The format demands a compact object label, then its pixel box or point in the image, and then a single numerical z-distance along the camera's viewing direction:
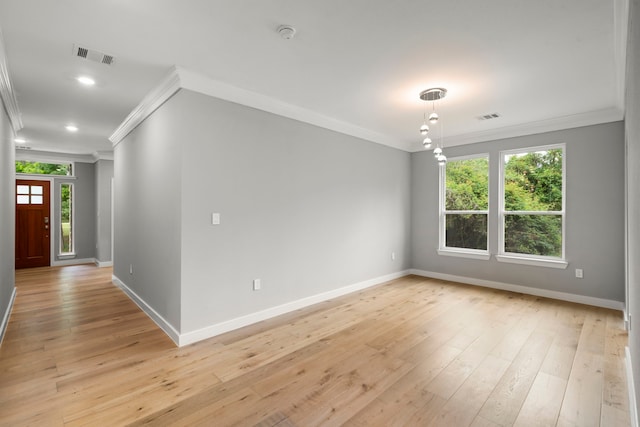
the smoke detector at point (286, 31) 2.26
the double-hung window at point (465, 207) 5.34
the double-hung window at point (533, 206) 4.60
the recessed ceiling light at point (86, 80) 3.12
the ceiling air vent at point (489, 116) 4.29
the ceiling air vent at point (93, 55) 2.58
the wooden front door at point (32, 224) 6.78
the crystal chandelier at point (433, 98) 3.40
